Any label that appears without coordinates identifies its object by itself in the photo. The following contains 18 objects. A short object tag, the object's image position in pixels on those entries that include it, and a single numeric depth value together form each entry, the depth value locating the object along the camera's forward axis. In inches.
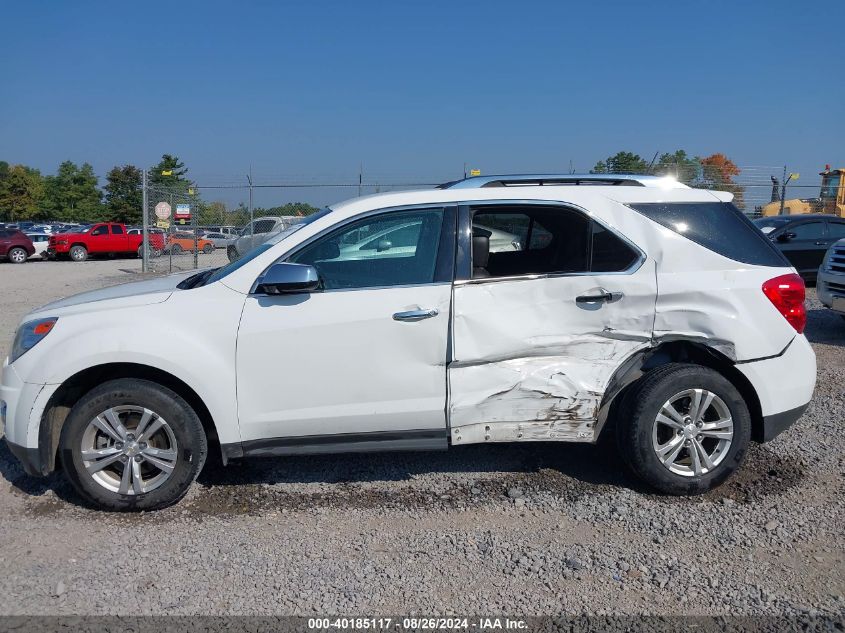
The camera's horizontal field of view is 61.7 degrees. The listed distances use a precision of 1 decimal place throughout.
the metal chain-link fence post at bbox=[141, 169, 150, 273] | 745.0
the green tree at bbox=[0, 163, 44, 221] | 2743.6
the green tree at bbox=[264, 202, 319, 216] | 867.0
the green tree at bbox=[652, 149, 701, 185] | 796.6
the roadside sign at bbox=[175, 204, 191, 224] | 803.4
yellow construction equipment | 915.4
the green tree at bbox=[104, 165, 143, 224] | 2393.0
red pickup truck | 1130.0
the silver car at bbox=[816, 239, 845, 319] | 349.7
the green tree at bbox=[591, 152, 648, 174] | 850.8
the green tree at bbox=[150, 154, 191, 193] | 829.4
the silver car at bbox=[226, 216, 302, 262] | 726.4
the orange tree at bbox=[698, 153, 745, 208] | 853.8
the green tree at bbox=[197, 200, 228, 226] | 944.3
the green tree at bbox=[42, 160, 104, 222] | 2775.6
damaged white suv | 153.9
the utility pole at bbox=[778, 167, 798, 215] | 843.3
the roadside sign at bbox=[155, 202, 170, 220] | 779.4
